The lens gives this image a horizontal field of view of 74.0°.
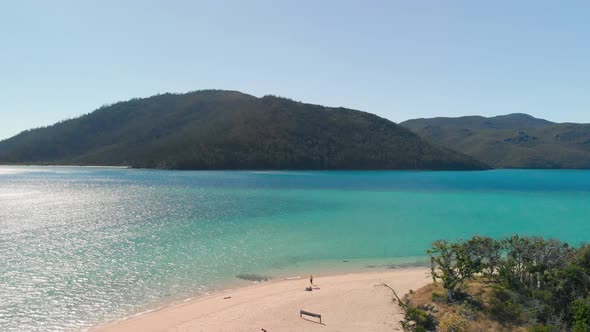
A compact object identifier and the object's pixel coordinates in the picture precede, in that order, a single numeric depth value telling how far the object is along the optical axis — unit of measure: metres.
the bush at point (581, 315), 15.83
